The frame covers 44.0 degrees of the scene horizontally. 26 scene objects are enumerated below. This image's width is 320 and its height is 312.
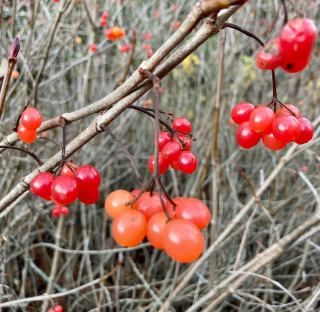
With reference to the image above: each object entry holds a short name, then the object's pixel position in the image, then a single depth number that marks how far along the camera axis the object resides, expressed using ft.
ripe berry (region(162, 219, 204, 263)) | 0.33
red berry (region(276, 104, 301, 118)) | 0.45
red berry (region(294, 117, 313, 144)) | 0.46
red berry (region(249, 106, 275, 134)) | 0.45
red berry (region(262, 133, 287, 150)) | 0.47
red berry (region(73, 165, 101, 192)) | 0.43
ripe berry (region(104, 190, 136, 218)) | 0.38
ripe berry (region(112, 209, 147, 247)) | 0.36
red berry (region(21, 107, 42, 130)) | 0.44
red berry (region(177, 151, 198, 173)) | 0.44
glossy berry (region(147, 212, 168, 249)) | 0.35
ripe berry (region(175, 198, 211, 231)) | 0.36
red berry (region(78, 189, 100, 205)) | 0.46
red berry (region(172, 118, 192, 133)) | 0.49
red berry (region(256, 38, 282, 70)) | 0.35
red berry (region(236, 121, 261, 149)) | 0.48
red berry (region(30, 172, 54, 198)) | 0.42
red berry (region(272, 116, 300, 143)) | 0.43
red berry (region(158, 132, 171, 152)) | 0.47
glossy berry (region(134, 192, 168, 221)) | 0.38
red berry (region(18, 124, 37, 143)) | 0.46
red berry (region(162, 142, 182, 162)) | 0.44
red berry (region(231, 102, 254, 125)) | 0.49
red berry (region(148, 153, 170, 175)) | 0.45
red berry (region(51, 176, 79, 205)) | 0.41
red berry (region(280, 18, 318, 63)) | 0.32
